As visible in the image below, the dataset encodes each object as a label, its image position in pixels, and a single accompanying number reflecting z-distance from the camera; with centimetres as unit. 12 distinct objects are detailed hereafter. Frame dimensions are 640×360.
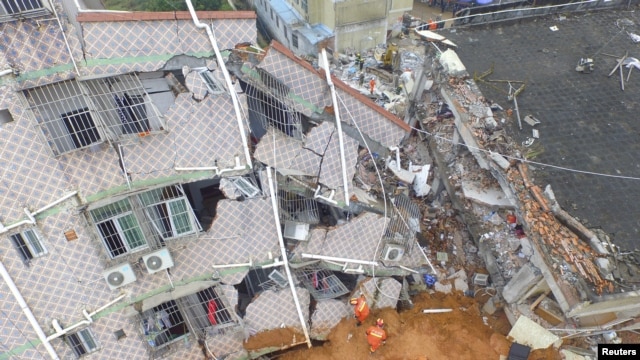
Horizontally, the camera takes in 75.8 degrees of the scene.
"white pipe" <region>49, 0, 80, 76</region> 862
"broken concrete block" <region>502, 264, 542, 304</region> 1206
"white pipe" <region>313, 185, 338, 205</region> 1188
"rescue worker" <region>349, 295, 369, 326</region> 1338
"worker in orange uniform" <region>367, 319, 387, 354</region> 1307
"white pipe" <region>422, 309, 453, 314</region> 1469
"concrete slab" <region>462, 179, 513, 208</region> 1411
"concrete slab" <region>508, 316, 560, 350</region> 1241
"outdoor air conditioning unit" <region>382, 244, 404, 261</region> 1304
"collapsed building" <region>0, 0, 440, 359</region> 922
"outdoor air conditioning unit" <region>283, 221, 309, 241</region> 1207
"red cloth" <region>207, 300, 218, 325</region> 1267
